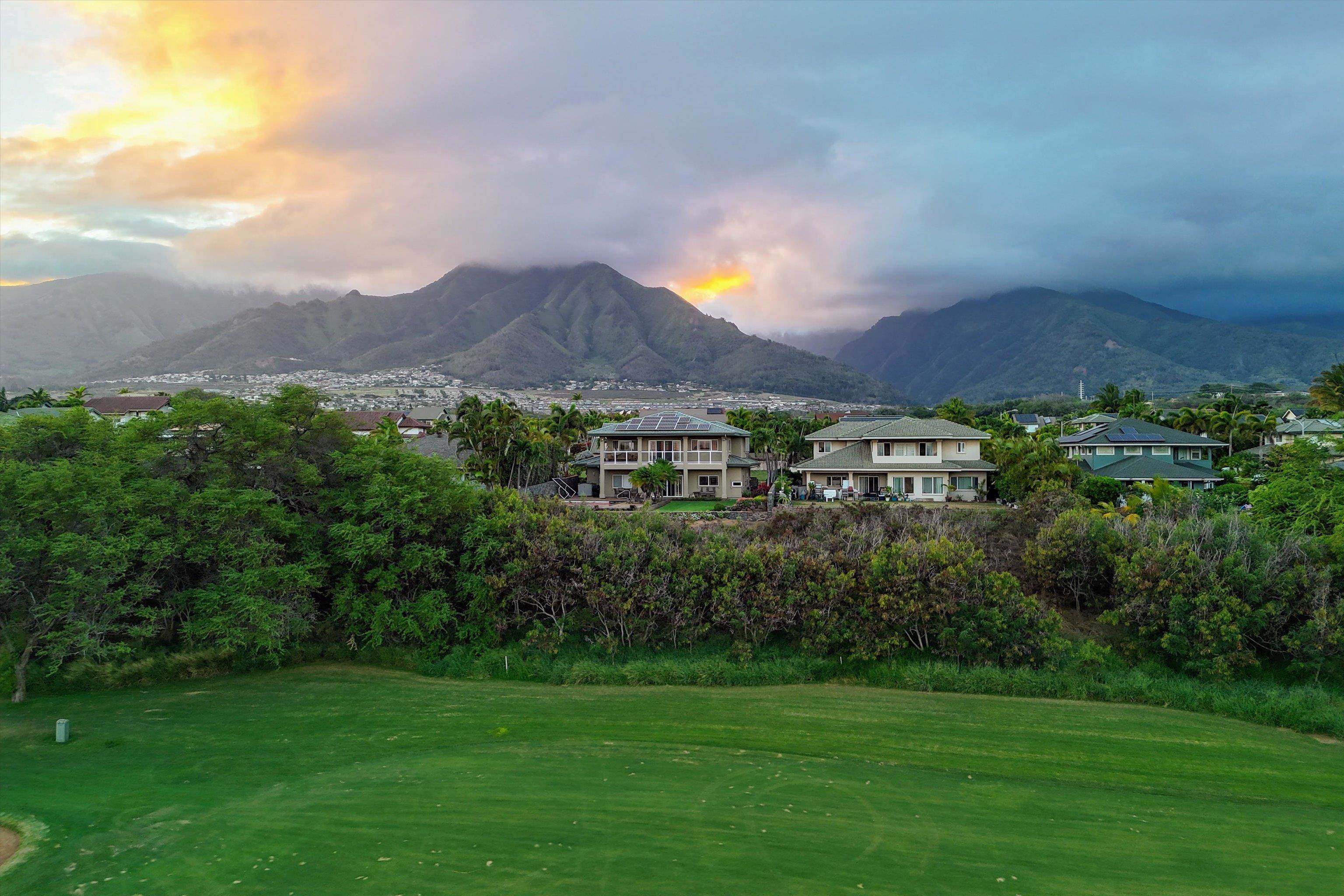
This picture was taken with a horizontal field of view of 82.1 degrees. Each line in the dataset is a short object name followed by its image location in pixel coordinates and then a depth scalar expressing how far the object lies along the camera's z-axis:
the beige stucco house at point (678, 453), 53.22
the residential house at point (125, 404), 98.12
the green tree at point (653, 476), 49.97
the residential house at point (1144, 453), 49.50
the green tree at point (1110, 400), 100.19
